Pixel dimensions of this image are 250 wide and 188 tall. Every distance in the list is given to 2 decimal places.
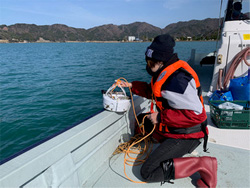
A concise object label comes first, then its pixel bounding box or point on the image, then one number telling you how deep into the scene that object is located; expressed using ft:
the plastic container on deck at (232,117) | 9.36
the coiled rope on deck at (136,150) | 7.66
